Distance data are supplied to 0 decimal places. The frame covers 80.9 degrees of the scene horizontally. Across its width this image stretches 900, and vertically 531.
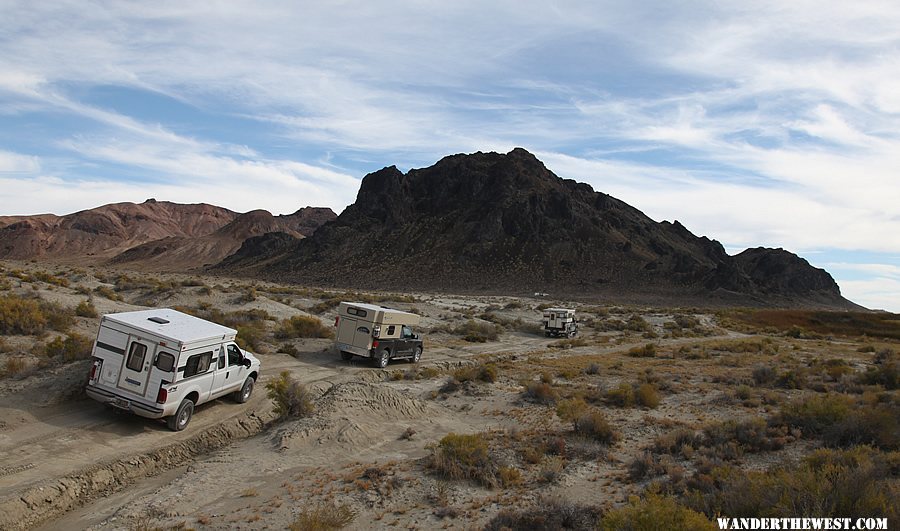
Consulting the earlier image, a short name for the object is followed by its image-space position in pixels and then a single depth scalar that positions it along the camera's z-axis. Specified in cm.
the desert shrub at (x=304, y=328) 2664
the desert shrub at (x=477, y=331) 3388
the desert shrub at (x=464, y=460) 975
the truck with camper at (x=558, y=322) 3853
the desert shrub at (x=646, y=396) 1614
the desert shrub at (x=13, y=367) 1334
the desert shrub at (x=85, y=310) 2042
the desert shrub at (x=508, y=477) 965
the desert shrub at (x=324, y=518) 740
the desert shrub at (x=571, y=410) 1365
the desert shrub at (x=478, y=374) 1992
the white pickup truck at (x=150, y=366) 1130
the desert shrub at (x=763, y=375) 1992
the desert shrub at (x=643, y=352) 3016
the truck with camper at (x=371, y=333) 2184
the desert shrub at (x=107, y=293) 2899
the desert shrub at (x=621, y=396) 1620
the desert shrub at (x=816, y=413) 1183
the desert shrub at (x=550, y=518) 763
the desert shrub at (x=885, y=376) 1870
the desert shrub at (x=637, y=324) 4642
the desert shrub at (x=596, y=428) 1234
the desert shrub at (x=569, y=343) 3434
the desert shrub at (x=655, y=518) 602
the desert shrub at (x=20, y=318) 1678
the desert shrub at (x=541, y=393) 1683
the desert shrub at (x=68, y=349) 1459
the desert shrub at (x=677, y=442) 1117
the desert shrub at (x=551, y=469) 981
